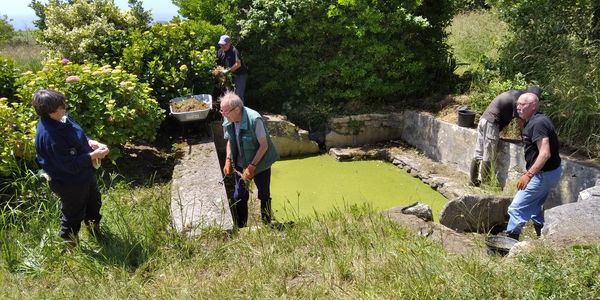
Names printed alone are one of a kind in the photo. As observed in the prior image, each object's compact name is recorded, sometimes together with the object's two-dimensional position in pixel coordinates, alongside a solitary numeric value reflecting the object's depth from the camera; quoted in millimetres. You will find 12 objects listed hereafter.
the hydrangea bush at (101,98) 5883
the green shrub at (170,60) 7770
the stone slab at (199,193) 4597
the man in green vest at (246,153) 4812
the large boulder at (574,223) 3502
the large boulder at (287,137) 8961
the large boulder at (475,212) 5680
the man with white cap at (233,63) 8523
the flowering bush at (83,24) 8188
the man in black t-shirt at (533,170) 4855
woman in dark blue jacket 3812
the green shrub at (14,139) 5031
